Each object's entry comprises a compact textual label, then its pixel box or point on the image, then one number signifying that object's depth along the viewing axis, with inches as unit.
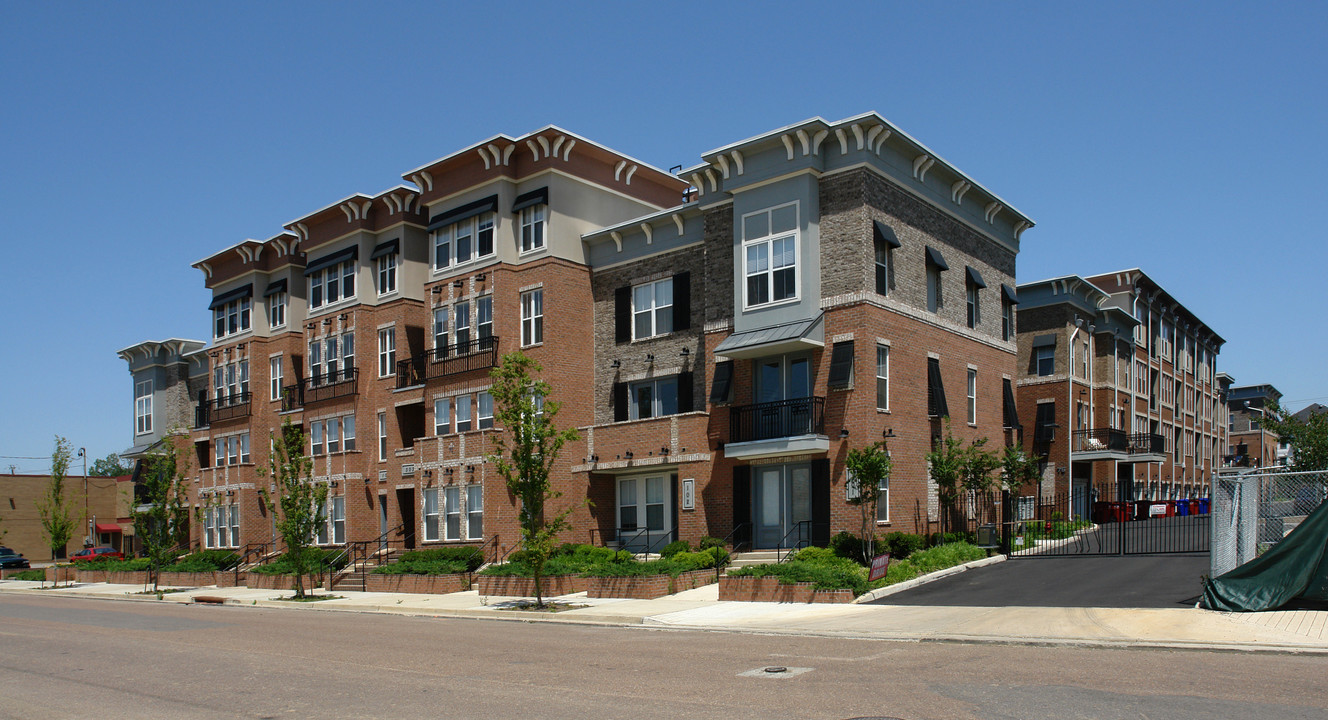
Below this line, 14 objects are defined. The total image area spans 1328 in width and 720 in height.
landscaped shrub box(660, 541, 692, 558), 1163.3
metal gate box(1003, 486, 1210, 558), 1135.6
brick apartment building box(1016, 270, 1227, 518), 1856.5
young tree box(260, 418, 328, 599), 1258.6
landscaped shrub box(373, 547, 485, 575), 1229.7
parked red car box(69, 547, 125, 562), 2186.5
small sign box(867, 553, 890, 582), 888.9
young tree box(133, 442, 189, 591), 1549.0
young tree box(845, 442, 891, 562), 989.8
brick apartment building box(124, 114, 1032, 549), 1117.7
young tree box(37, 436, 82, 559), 1790.1
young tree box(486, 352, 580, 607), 968.3
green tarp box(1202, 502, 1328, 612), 637.9
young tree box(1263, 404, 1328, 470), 2132.1
